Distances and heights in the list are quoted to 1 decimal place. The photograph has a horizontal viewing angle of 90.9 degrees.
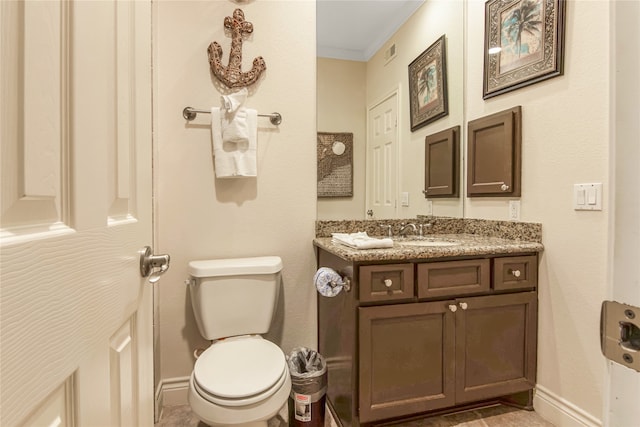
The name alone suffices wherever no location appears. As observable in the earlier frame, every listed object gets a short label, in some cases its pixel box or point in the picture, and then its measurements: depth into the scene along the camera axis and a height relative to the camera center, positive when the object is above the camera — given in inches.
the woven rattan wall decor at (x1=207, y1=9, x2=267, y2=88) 66.4 +31.6
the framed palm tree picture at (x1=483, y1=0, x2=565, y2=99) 59.5 +34.5
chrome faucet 79.8 -5.0
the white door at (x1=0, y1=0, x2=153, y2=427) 12.8 -0.3
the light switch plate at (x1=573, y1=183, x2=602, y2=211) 52.2 +1.8
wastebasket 55.4 -33.8
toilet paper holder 56.5 -13.5
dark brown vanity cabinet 53.2 -23.7
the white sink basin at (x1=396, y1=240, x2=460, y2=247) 64.3 -7.6
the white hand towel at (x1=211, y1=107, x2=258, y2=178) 65.6 +11.9
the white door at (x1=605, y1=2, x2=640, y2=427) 12.6 +1.0
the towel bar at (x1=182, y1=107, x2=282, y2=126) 65.9 +20.0
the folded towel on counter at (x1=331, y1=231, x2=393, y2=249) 55.8 -6.3
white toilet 43.9 -24.6
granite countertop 53.2 -7.6
